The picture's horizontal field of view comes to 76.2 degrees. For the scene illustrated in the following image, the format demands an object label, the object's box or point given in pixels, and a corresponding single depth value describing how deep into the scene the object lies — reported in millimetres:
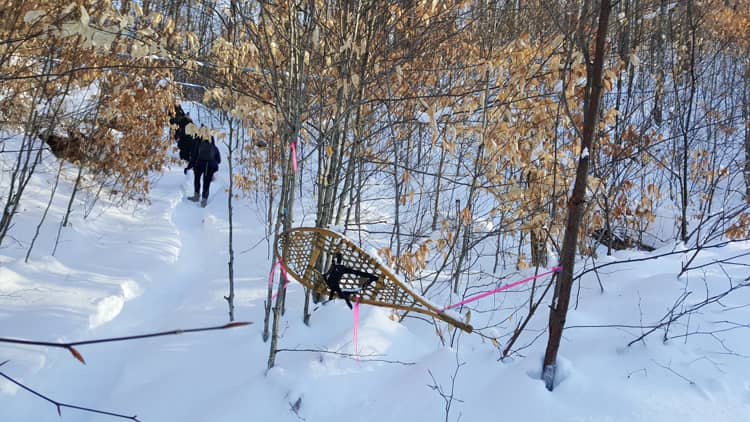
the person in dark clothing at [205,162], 8164
